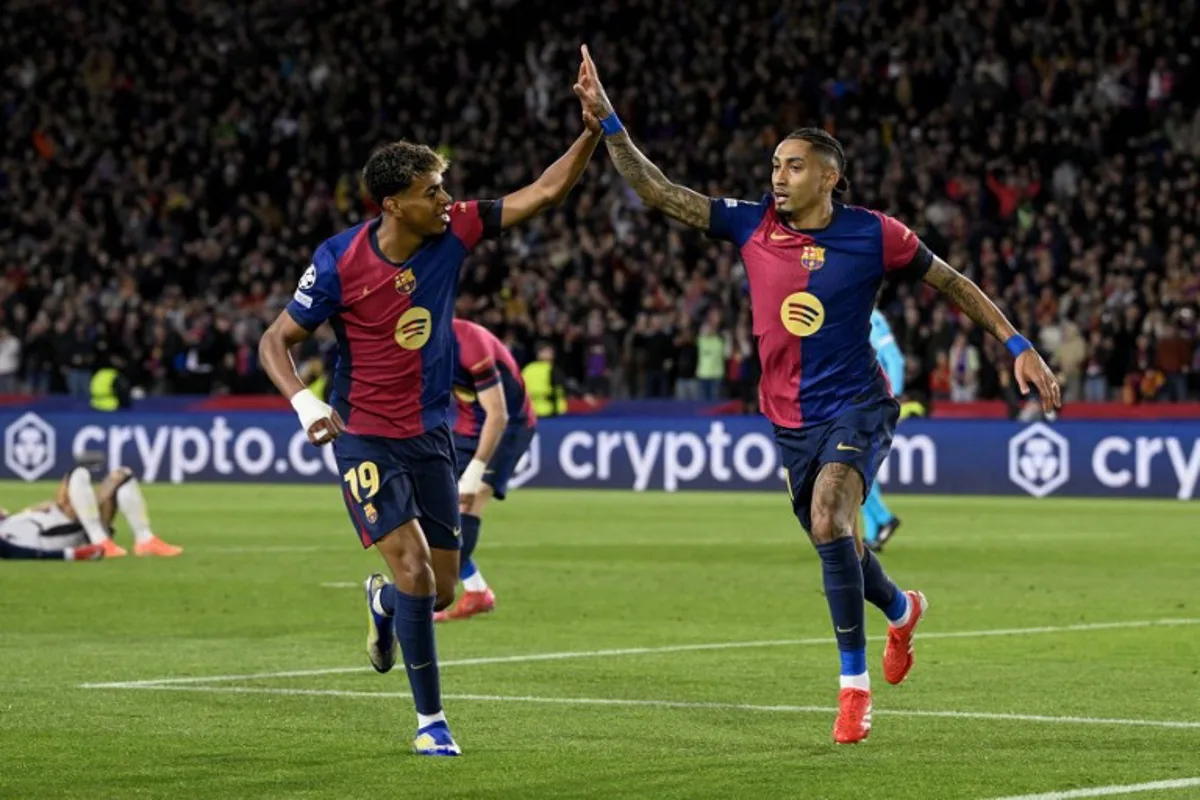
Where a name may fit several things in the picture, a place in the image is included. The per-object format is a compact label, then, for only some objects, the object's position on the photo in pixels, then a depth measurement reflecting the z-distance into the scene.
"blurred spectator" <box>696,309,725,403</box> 34.78
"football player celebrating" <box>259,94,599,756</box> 9.25
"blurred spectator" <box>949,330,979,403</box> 32.94
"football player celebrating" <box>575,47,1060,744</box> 9.68
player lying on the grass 20.70
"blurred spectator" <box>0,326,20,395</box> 40.22
